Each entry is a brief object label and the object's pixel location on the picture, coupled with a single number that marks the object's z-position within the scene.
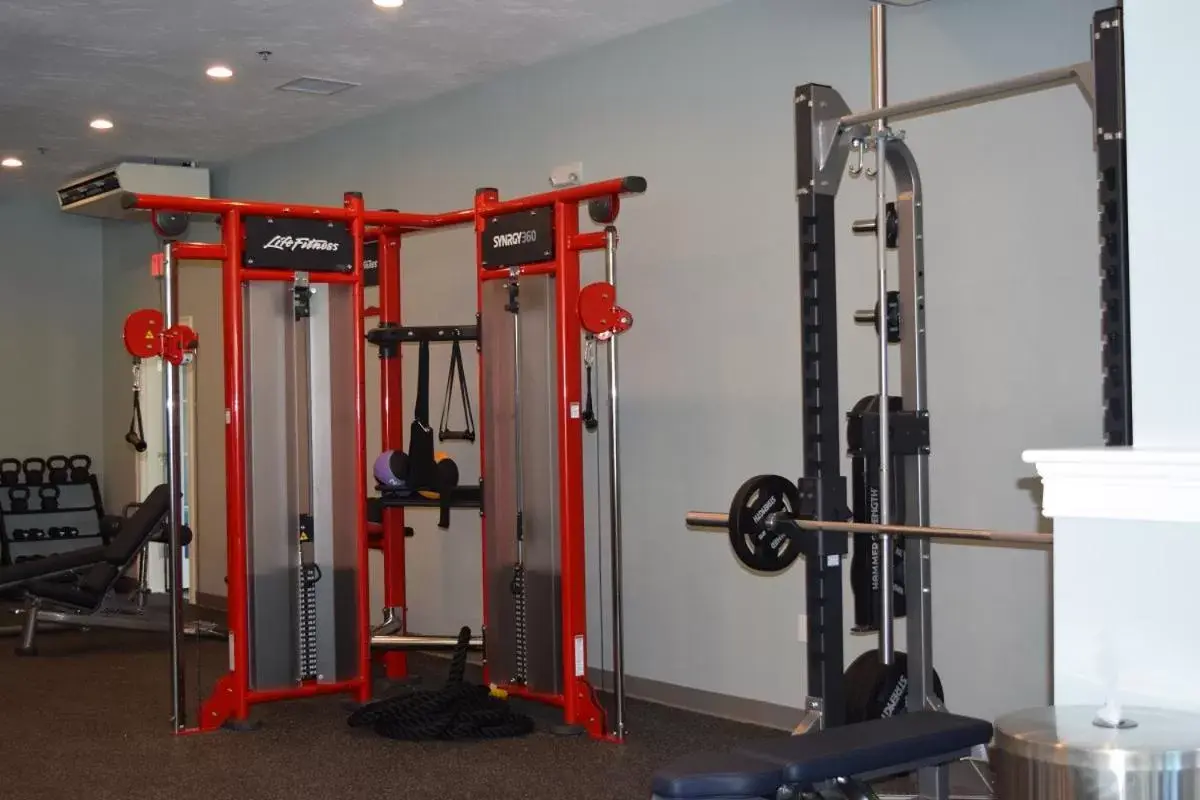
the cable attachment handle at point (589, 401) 4.93
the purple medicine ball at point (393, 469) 5.48
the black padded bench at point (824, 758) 2.38
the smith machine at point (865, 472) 3.46
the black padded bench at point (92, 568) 7.03
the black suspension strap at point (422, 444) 5.43
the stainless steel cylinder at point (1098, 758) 1.90
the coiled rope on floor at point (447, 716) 4.96
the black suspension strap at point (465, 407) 5.50
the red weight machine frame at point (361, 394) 4.99
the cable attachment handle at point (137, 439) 6.96
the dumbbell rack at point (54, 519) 9.80
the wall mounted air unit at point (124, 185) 8.21
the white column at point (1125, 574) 2.12
